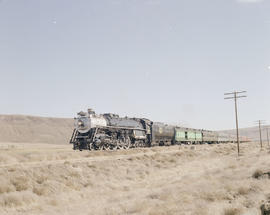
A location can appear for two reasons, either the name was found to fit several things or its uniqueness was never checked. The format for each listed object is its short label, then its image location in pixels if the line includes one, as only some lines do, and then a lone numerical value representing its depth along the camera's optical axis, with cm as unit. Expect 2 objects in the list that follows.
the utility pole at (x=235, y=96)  3913
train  2800
